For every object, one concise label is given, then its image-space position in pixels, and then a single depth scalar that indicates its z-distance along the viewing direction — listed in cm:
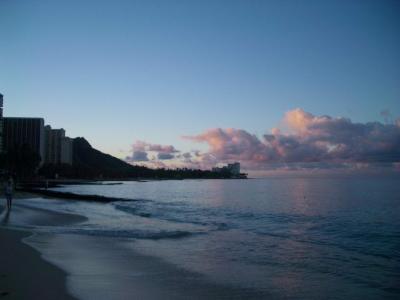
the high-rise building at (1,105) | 12935
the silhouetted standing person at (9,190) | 2741
